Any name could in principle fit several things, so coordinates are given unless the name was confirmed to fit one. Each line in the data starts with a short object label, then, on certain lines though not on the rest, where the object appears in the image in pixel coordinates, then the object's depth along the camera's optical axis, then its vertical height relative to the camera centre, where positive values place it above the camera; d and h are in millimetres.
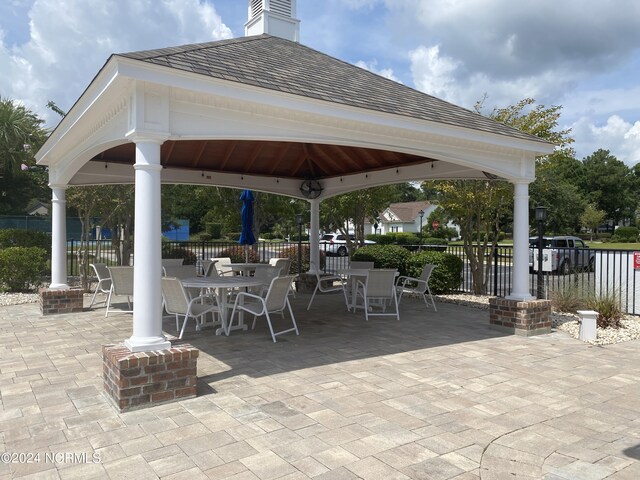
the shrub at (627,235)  43281 +456
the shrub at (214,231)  44681 +902
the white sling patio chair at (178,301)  6133 -819
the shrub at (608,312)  7723 -1192
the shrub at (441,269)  11234 -703
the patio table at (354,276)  8547 -692
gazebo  4367 +1448
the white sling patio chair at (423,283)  9094 -854
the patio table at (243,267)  10039 -572
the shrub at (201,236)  43181 +381
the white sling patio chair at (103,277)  9195 -730
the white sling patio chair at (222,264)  10850 -539
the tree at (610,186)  58000 +6794
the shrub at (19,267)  10898 -620
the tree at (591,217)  45656 +2227
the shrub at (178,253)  15971 -447
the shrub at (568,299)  8765 -1120
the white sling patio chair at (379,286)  8000 -790
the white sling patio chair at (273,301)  6324 -850
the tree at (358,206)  16359 +1233
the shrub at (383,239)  31984 +82
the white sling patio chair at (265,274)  8363 -645
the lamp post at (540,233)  8614 +128
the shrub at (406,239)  36200 +93
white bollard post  6824 -1239
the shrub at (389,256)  12062 -422
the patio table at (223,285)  6598 -633
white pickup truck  17266 -417
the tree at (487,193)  10617 +1073
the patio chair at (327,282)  9580 -1015
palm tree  15495 +3702
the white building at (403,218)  61844 +2893
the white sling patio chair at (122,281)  8172 -718
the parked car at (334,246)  28638 -413
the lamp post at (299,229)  14162 +342
